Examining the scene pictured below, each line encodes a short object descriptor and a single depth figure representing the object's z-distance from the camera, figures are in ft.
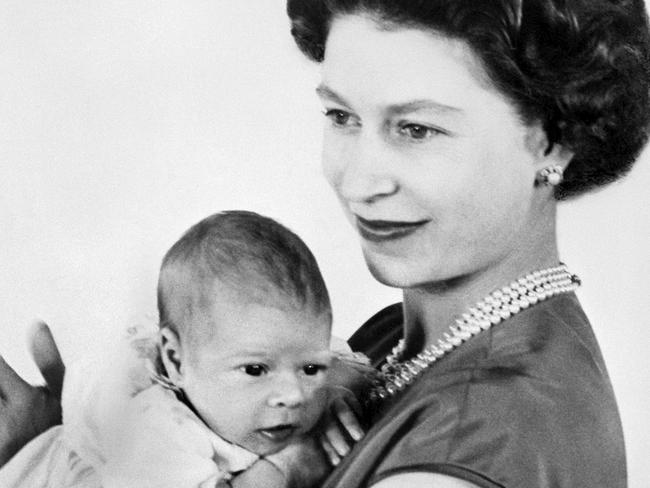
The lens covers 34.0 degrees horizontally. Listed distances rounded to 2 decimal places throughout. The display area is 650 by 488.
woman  2.80
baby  3.06
